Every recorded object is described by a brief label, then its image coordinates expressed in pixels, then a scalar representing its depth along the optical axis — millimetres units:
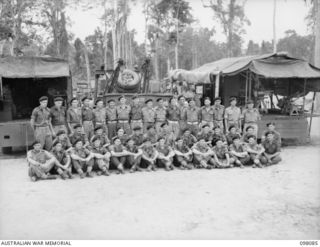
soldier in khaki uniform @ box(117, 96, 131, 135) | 8812
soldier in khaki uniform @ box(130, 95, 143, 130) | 8922
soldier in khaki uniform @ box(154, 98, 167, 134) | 8898
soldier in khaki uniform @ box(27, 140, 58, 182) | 6660
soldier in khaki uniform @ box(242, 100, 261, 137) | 9047
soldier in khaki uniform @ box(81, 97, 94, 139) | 8484
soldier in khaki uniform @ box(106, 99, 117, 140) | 8750
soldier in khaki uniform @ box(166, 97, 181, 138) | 8938
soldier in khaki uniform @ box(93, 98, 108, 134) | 8638
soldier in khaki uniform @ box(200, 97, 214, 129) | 9023
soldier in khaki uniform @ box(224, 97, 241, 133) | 9031
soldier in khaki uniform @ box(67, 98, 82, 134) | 8234
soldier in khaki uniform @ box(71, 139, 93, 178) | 6898
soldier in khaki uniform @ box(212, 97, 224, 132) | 9062
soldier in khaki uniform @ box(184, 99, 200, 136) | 8914
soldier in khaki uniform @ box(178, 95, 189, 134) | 8992
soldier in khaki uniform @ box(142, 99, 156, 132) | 8922
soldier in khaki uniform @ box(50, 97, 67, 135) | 8109
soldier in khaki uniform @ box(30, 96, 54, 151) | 7816
